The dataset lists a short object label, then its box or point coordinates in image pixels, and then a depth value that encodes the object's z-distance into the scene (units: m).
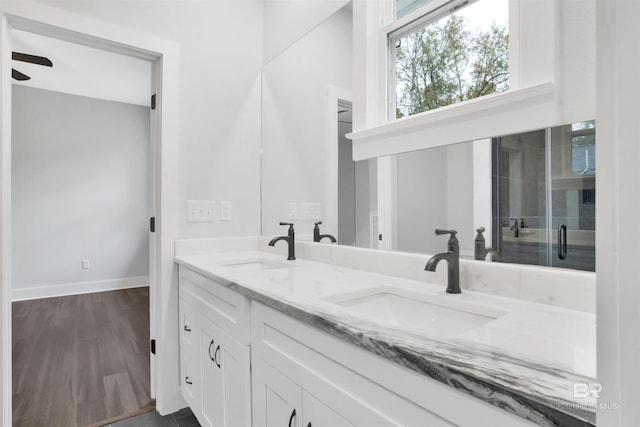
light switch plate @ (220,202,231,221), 2.14
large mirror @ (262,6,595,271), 0.90
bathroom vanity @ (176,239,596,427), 0.51
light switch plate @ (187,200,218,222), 2.02
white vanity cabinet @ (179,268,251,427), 1.22
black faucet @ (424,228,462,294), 1.04
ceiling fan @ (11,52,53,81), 2.67
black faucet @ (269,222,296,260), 1.84
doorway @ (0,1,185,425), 1.77
